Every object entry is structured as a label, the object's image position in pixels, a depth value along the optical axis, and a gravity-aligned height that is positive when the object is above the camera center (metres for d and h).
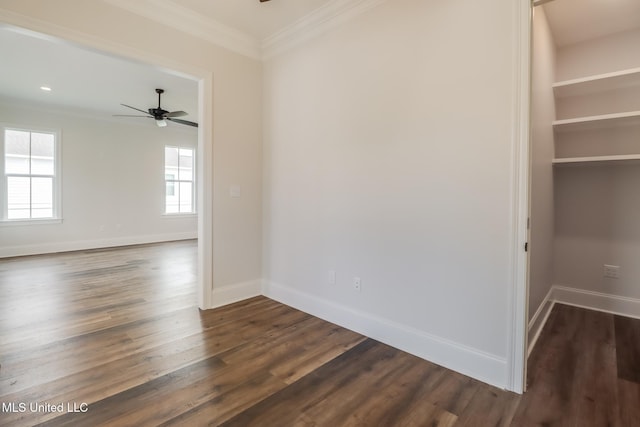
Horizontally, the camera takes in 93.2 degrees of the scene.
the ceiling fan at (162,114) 4.71 +1.56
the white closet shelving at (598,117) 2.45 +0.86
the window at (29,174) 5.43 +0.69
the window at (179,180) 7.38 +0.82
